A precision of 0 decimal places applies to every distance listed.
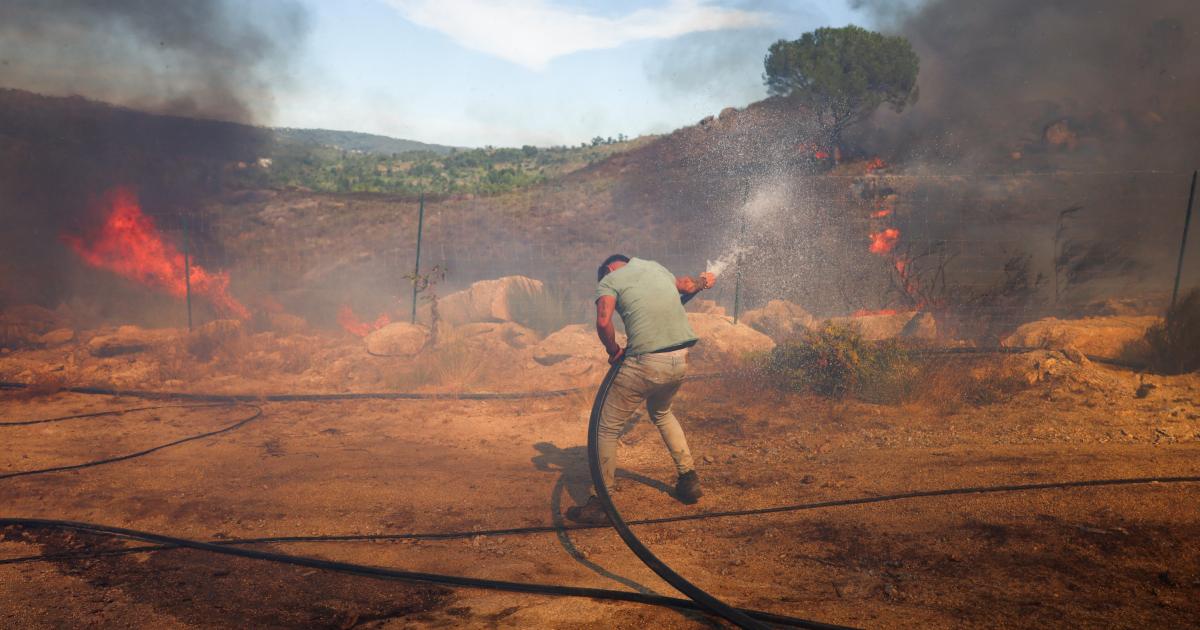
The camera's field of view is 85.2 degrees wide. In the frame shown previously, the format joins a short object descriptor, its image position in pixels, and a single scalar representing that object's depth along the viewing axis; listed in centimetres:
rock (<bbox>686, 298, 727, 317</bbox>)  1290
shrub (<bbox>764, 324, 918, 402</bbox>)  771
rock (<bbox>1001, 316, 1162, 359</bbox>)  898
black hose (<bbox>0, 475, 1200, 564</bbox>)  477
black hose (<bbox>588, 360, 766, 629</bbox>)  322
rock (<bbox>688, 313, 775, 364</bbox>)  1001
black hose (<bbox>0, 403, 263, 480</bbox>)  613
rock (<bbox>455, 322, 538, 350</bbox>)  1144
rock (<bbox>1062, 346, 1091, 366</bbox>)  797
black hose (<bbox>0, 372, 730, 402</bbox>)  893
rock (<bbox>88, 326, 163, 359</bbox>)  1176
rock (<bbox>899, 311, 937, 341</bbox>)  1022
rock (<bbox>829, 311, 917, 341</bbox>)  1046
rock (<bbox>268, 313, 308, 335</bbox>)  1352
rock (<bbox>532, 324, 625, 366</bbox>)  1051
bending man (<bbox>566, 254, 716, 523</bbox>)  500
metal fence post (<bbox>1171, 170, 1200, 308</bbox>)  916
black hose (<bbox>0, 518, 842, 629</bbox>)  351
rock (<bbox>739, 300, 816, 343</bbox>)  1125
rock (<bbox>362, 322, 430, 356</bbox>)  1122
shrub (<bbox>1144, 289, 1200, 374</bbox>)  773
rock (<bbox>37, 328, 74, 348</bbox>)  1257
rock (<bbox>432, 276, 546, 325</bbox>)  1273
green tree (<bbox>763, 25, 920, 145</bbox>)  2503
